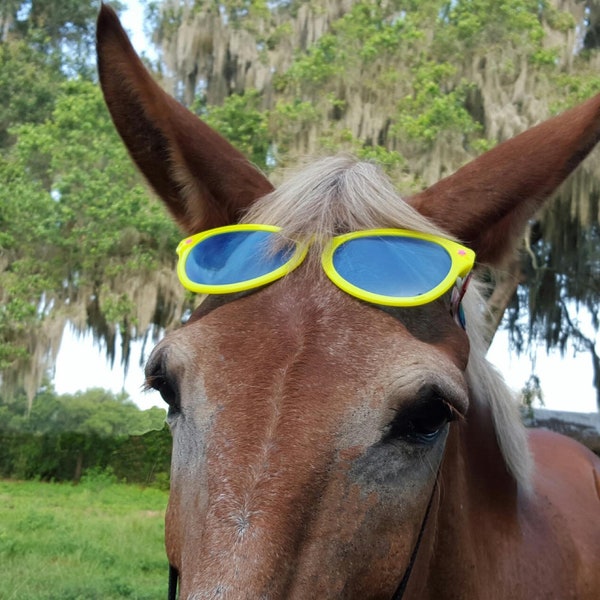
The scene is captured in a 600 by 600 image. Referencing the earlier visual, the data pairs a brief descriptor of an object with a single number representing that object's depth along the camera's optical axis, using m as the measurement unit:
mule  0.92
